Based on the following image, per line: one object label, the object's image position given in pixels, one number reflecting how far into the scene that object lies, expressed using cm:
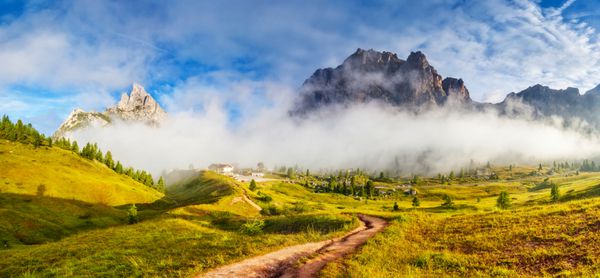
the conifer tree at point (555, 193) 11960
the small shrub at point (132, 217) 8559
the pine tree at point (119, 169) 19650
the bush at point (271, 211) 11591
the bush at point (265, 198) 14935
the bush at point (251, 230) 3464
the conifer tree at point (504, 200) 11452
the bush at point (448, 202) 15094
